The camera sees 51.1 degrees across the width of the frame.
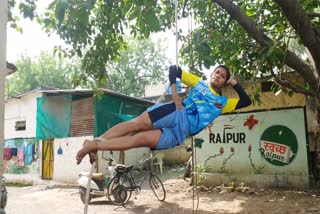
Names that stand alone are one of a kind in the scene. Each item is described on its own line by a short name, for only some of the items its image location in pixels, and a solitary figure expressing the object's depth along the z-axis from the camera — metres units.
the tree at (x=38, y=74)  29.73
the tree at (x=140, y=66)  26.39
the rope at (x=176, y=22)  3.37
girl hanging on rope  3.08
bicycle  7.73
